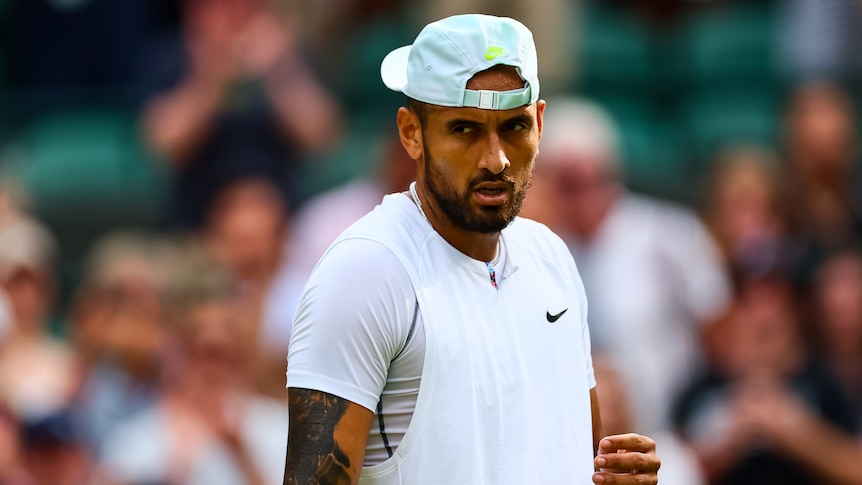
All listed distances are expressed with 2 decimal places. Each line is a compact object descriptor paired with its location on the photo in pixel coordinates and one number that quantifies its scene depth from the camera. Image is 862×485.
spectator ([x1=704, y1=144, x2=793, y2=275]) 14.79
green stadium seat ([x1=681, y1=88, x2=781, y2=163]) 18.02
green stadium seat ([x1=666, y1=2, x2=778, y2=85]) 19.67
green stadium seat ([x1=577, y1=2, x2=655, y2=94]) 19.03
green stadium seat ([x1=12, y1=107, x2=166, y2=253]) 17.17
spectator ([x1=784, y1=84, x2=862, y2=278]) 15.12
